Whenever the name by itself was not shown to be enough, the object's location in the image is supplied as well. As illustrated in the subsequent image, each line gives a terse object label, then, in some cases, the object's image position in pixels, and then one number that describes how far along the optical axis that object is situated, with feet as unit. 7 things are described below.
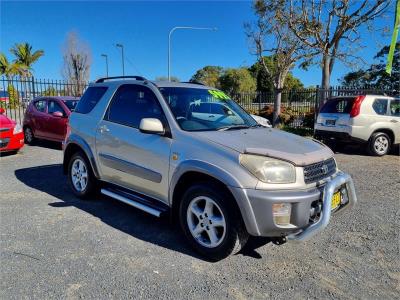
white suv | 31.35
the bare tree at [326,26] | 44.32
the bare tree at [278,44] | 50.83
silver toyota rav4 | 10.54
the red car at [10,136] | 29.55
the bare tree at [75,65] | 118.21
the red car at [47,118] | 33.13
